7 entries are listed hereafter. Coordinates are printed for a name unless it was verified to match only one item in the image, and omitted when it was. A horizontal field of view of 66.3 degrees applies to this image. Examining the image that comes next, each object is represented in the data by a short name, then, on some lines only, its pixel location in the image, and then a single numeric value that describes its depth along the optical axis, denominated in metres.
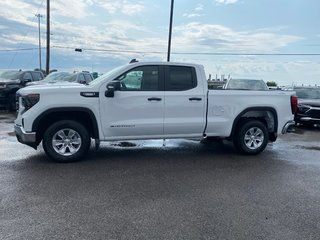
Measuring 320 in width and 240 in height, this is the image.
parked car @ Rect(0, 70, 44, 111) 10.99
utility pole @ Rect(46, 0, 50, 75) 17.94
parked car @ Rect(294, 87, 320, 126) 9.13
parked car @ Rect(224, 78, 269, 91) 10.83
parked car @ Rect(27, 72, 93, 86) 11.44
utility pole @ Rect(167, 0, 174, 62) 18.33
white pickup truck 4.62
